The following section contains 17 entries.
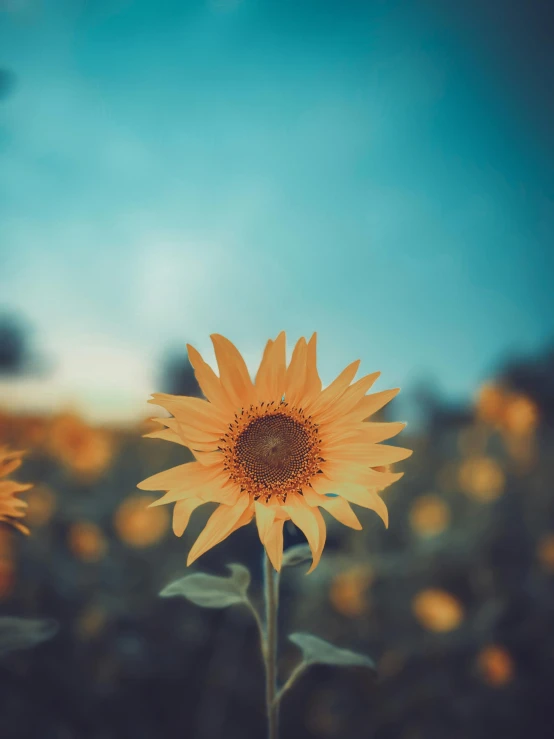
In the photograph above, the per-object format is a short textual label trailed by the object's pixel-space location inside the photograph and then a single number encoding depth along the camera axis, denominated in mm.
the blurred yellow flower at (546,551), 2504
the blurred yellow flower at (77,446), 2691
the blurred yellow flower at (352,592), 2477
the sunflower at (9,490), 601
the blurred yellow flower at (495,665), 2037
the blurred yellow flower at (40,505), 2418
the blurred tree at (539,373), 7716
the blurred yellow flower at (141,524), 2590
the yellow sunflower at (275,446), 584
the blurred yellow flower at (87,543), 2340
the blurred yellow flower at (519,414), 1120
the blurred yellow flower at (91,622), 1999
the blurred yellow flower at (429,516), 2916
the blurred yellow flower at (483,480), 3057
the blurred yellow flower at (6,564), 1889
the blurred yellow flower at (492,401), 1971
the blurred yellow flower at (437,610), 2322
